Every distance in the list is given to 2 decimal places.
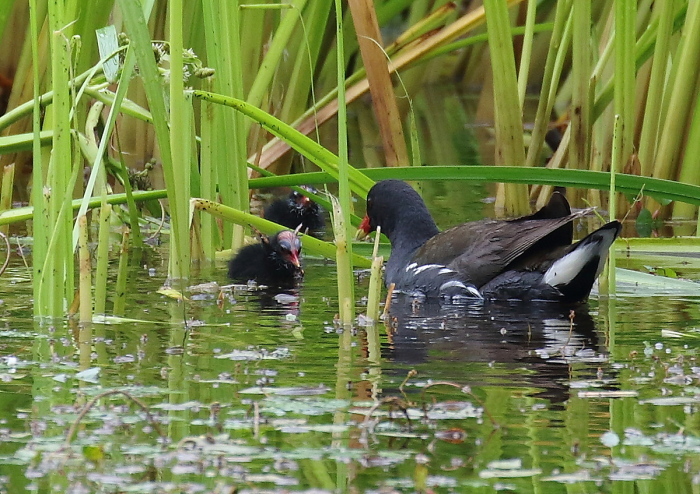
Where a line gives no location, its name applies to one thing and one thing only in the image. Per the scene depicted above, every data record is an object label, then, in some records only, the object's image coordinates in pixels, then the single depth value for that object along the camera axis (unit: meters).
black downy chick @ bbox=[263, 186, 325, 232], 15.69
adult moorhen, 10.83
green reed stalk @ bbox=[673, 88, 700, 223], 12.94
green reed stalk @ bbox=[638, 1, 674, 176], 12.60
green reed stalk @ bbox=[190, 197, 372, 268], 10.83
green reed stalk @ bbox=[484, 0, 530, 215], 12.66
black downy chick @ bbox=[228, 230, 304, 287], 12.27
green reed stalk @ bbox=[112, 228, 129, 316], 9.60
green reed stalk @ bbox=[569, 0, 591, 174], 12.98
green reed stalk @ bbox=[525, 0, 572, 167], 13.37
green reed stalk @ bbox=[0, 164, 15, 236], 12.66
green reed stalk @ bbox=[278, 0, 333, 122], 13.95
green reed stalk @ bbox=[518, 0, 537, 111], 13.27
